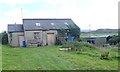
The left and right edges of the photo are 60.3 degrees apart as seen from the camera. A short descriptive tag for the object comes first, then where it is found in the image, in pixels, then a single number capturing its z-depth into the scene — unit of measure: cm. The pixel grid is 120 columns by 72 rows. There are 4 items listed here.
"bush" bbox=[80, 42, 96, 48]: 980
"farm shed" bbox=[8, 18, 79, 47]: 1271
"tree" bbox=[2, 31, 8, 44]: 1429
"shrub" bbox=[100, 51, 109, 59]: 647
